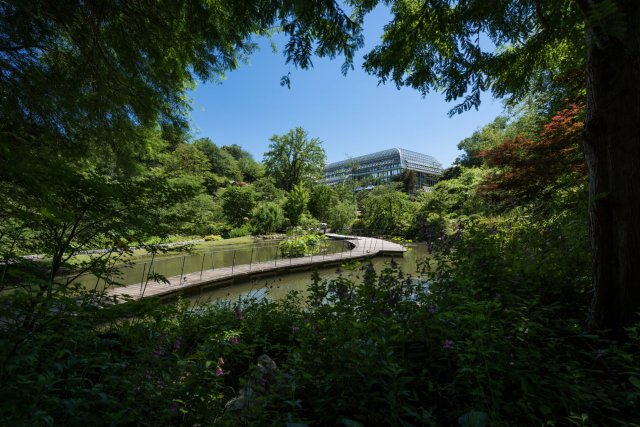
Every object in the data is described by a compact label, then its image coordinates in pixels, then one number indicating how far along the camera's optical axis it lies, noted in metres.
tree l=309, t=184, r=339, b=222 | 27.44
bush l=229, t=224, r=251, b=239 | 20.78
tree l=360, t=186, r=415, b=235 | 21.06
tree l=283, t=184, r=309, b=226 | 24.34
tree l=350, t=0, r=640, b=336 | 1.79
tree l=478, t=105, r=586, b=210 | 6.20
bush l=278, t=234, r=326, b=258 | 12.82
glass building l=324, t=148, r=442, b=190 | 57.03
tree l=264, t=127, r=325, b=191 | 33.78
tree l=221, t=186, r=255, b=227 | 22.73
